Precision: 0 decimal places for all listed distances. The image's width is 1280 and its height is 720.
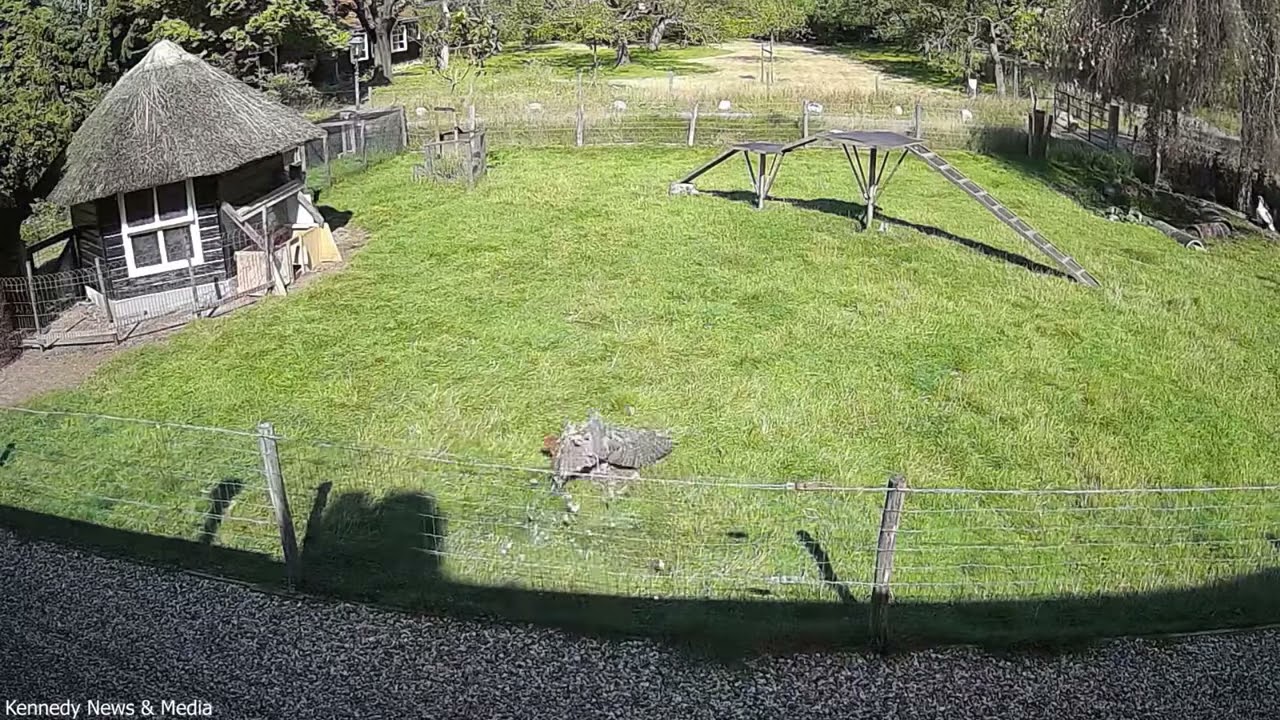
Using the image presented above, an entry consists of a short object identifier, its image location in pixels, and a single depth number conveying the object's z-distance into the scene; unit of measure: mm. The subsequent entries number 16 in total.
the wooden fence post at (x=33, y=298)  11656
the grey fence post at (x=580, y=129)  22984
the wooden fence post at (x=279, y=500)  6406
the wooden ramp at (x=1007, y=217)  13617
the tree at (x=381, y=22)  33094
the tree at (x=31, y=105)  11203
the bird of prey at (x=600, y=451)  8125
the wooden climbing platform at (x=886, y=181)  13836
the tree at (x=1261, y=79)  14930
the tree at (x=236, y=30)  22688
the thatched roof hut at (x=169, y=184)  12039
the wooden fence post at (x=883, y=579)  5953
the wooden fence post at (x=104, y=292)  12117
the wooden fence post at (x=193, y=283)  12867
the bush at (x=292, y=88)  24719
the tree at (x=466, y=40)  32188
